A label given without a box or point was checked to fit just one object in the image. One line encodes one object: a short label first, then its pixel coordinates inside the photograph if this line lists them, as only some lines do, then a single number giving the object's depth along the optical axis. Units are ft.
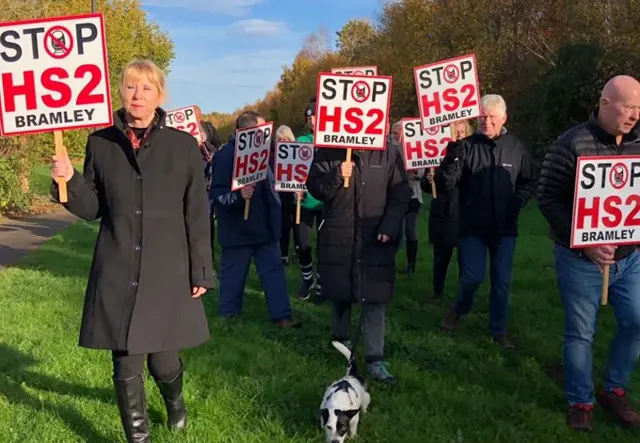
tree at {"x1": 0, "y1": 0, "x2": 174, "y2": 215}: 56.18
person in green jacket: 27.17
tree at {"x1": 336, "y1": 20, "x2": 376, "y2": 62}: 165.58
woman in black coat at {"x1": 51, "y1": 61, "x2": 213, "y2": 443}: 12.33
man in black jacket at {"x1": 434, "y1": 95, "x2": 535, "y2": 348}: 19.84
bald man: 14.05
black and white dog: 13.26
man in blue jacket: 22.85
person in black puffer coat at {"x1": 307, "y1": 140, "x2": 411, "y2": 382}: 17.21
